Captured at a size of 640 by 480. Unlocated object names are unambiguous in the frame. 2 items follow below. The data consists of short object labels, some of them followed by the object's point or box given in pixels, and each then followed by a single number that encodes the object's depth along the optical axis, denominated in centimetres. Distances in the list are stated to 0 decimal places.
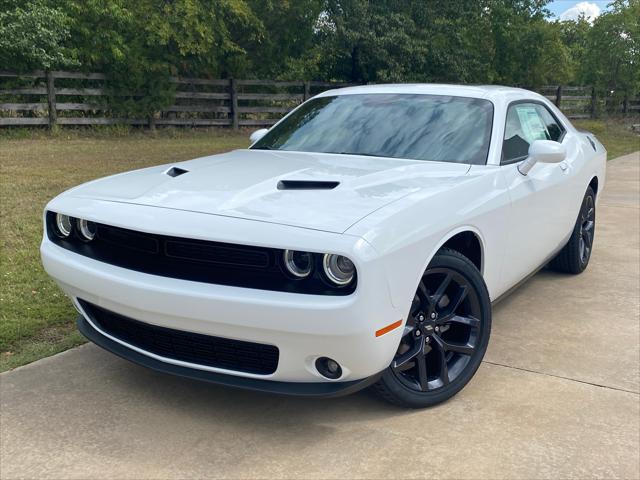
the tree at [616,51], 2594
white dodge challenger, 238
